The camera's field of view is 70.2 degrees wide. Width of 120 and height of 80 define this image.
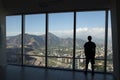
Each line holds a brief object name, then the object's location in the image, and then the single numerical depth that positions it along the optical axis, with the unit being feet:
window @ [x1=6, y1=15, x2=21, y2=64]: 13.11
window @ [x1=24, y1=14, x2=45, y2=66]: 12.47
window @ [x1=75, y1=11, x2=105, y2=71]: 11.13
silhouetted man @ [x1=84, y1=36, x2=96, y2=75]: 10.39
